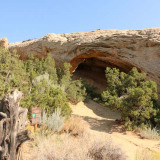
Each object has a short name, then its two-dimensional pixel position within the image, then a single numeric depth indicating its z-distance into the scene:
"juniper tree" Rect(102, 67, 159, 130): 5.27
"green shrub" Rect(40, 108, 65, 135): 4.01
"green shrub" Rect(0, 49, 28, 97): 5.47
